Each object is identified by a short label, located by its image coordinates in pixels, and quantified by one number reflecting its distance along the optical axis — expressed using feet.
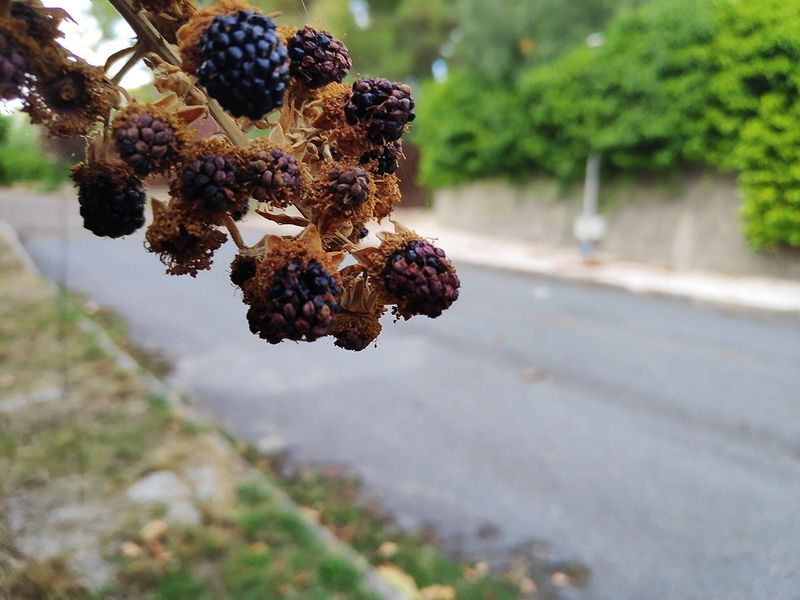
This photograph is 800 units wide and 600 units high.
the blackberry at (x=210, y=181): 0.30
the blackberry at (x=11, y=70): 0.26
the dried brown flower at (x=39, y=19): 0.28
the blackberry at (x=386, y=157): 0.36
